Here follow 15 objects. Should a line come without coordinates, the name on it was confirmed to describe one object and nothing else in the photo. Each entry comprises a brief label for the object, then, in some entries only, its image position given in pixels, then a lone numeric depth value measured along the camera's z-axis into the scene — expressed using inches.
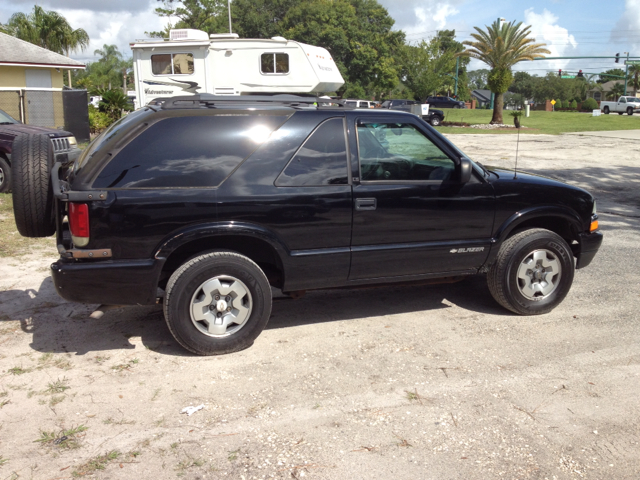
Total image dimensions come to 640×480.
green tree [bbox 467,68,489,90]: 5384.8
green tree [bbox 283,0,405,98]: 2354.8
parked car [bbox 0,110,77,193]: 422.0
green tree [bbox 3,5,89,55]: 1680.6
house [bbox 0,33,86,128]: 724.0
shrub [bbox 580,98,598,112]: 2828.5
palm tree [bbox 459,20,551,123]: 1339.8
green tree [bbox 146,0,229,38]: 2218.9
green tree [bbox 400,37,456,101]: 2070.6
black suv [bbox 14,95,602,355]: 163.6
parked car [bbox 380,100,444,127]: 1381.6
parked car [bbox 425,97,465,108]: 2169.0
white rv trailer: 611.2
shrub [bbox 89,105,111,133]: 864.9
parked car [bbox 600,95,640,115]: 2087.8
